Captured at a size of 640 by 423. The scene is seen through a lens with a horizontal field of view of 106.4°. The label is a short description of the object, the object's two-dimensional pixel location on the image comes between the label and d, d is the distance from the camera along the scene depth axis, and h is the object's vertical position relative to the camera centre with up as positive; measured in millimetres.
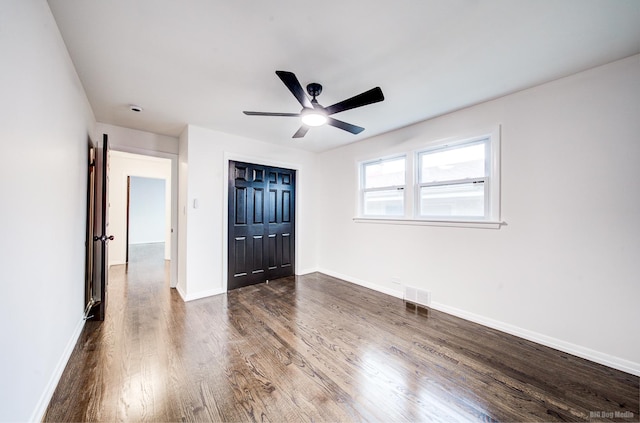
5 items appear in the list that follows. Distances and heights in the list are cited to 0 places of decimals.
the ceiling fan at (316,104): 1816 +927
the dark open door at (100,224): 2680 -173
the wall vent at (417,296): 3141 -1126
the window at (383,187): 3602 +401
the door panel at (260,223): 3832 -215
